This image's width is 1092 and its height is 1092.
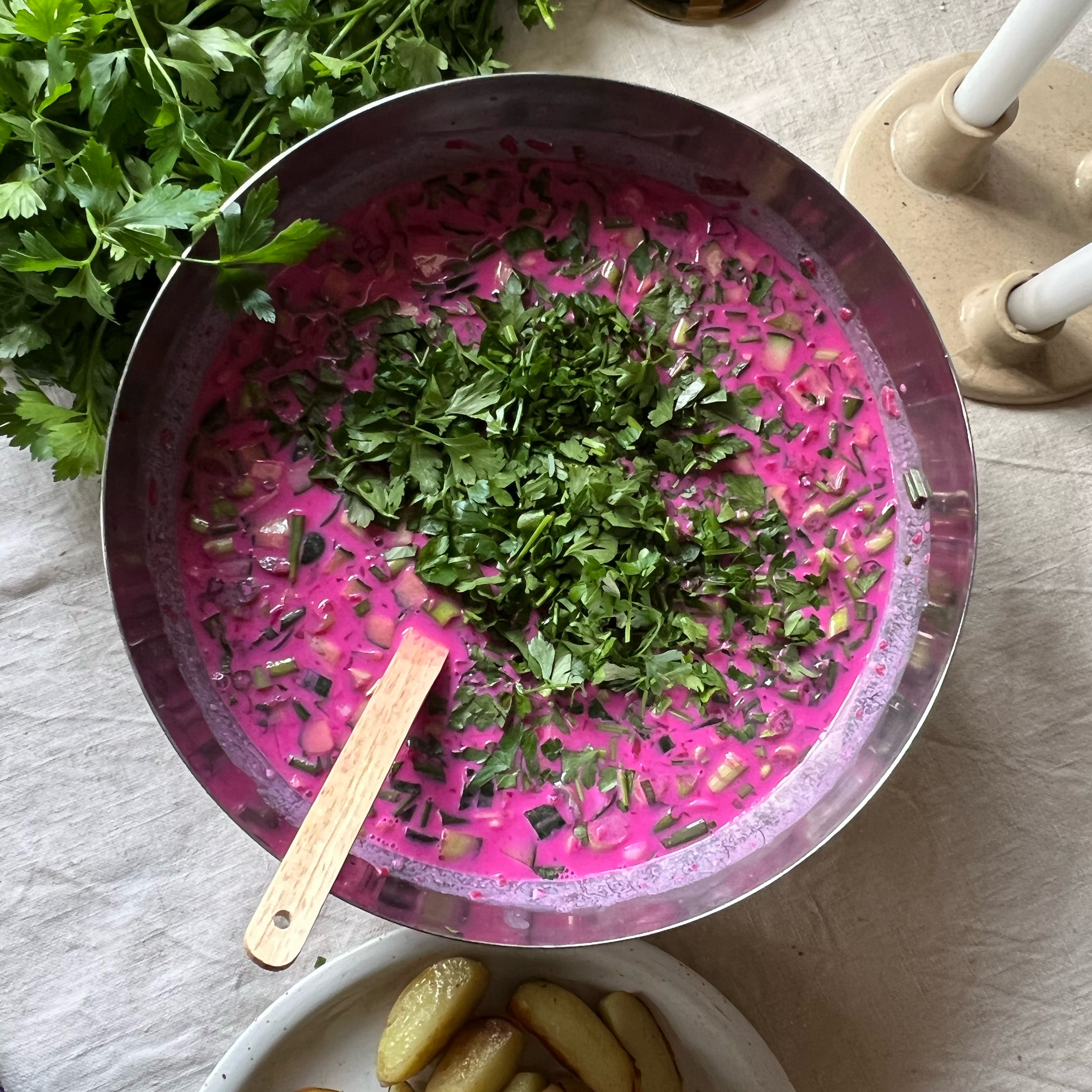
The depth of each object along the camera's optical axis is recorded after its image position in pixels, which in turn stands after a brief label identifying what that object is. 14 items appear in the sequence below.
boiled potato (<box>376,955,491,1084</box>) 0.42
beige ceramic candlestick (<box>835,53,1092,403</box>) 0.47
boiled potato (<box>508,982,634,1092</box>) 0.42
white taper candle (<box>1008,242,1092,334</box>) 0.41
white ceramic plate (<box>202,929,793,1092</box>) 0.43
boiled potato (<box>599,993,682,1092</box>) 0.43
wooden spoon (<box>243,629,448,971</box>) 0.37
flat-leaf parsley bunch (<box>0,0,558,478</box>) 0.38
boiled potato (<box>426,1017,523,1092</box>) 0.42
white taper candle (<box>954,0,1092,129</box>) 0.40
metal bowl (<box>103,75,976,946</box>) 0.41
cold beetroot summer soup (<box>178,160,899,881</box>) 0.42
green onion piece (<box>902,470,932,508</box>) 0.44
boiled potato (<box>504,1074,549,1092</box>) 0.42
